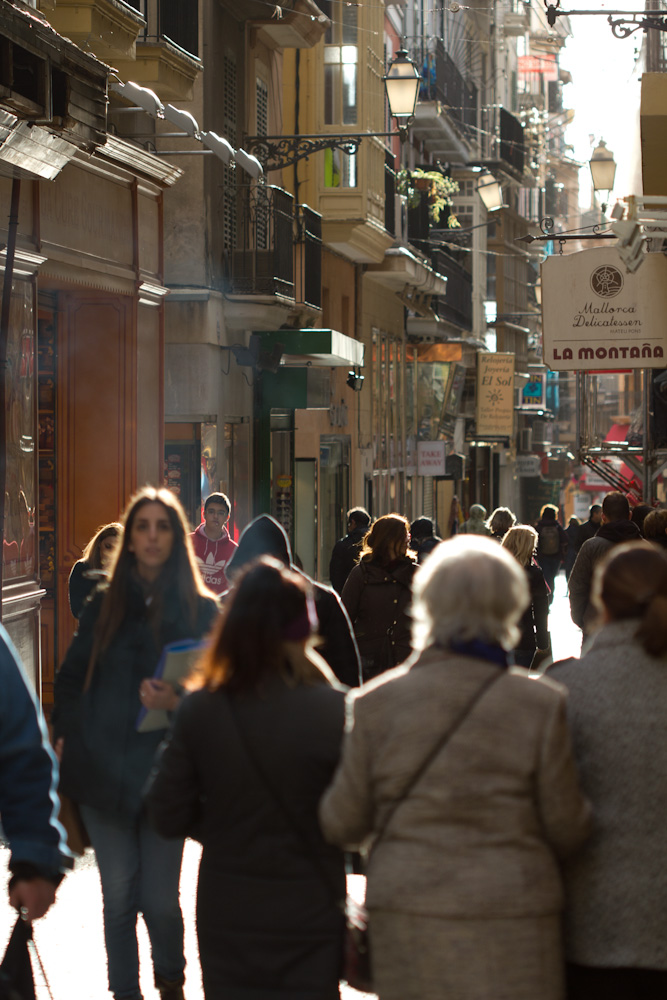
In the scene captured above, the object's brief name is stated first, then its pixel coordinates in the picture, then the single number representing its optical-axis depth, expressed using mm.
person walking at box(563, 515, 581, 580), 36241
